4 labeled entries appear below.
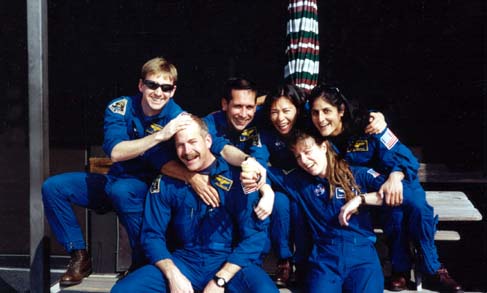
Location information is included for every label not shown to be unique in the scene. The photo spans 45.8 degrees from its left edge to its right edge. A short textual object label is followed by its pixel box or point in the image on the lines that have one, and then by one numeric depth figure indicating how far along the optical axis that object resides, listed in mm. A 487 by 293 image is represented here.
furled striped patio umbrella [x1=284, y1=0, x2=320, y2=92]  4094
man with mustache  3197
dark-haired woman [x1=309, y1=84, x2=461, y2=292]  3324
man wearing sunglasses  3391
